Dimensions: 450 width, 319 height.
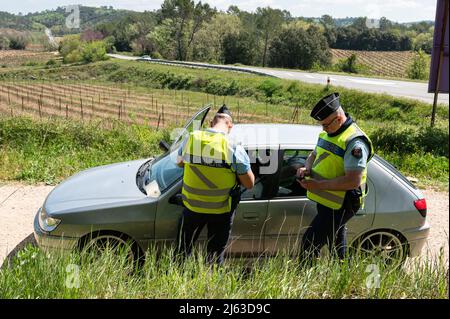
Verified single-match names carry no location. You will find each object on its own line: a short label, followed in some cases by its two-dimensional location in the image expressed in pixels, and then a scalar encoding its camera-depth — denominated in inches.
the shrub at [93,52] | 2524.6
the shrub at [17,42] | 1560.0
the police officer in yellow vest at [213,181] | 156.5
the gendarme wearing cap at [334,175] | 154.2
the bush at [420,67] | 1930.4
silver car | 178.1
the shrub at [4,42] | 1419.5
